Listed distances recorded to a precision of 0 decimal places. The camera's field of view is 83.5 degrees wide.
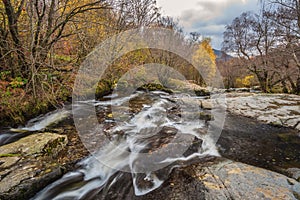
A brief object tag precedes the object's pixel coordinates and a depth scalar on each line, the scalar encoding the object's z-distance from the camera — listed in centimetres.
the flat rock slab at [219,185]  212
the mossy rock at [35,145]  297
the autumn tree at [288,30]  683
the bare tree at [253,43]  1271
